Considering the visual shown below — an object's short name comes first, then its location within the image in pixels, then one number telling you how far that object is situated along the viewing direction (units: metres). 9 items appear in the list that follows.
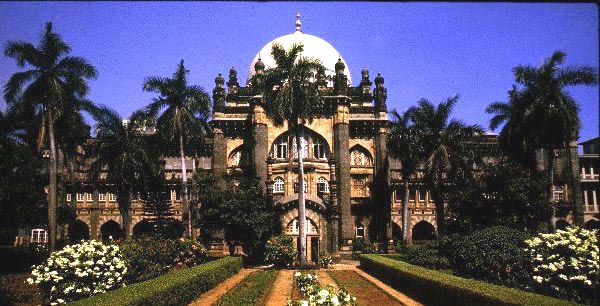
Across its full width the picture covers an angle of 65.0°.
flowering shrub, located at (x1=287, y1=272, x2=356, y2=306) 11.01
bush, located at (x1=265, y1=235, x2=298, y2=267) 35.88
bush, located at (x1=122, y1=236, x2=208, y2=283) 26.58
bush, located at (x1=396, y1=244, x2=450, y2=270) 31.44
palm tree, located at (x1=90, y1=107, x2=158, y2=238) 42.16
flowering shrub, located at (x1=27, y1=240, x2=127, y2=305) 18.06
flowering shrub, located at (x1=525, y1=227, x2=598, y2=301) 15.82
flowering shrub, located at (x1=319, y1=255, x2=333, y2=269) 36.00
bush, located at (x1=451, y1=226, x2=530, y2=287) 22.31
